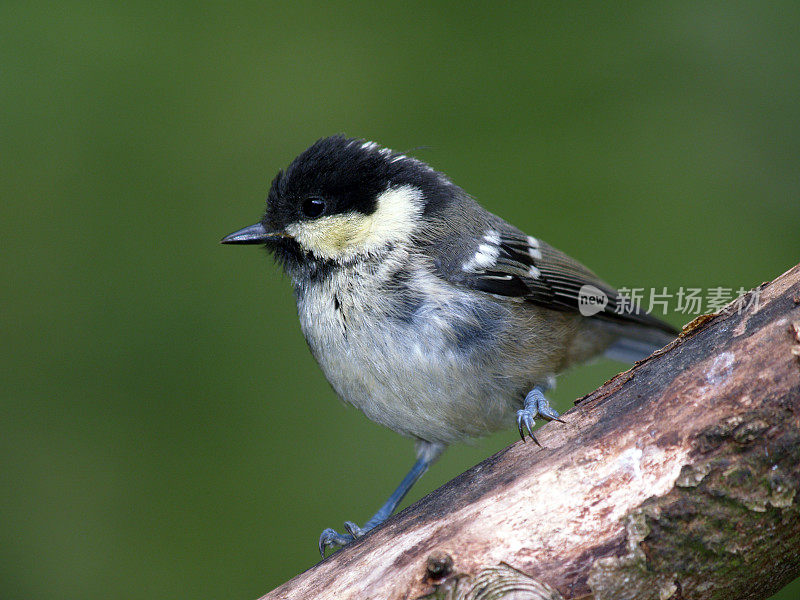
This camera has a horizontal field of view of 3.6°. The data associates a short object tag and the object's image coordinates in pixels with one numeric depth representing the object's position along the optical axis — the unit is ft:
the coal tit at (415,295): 6.38
